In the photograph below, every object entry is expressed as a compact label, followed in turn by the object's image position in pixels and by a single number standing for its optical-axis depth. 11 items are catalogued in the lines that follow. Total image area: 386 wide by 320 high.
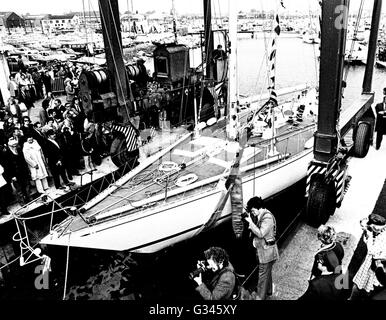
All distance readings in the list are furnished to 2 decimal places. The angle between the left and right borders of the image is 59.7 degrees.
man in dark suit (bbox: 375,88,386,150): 10.58
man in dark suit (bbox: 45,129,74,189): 8.72
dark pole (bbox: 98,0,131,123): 10.43
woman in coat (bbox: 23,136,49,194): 7.96
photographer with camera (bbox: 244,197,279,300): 4.71
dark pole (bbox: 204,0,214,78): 13.85
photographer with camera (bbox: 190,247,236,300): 3.72
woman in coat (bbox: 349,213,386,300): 4.05
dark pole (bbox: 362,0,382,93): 11.39
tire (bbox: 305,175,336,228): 6.94
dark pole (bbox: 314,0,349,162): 6.34
